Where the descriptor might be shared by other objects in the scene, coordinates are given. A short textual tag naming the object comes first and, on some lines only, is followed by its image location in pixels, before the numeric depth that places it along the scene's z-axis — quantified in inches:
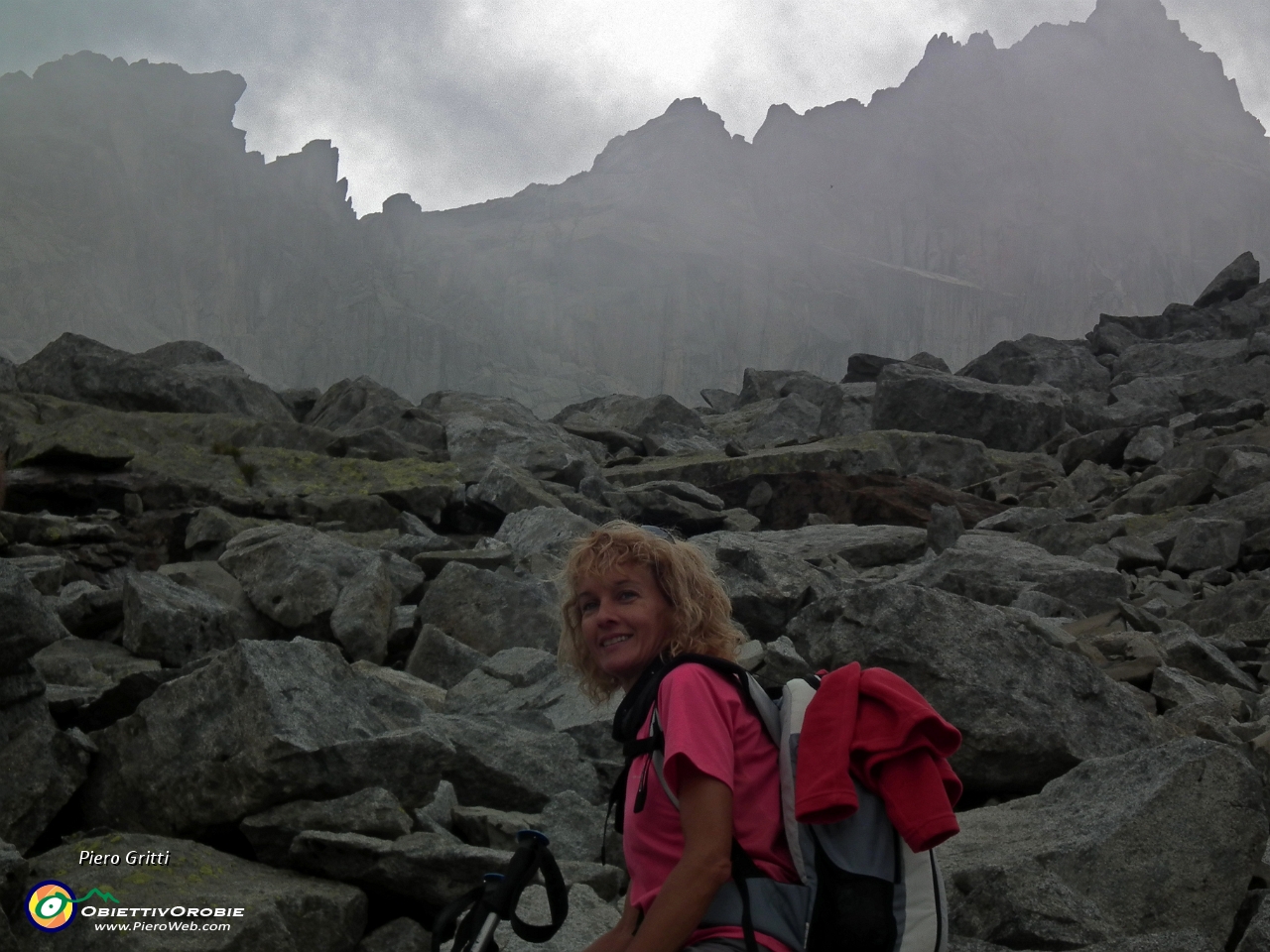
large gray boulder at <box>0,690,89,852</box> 190.7
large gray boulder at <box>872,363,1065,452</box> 1159.6
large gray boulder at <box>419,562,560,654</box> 382.6
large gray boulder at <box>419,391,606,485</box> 780.2
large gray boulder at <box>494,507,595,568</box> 500.7
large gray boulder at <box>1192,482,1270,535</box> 578.6
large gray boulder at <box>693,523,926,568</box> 564.4
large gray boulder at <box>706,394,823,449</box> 1306.6
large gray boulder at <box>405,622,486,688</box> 343.6
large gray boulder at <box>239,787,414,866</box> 189.8
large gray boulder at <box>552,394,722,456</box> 1079.0
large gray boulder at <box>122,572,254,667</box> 309.4
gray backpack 105.1
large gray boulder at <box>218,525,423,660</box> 370.9
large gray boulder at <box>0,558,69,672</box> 211.9
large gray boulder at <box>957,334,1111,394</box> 1651.1
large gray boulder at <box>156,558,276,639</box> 390.9
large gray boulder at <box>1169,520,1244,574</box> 537.6
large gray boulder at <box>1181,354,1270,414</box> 1230.3
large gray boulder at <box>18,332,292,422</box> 839.7
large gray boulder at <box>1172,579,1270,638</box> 424.2
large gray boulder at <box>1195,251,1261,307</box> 2101.4
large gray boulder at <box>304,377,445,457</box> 960.3
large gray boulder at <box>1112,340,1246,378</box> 1556.3
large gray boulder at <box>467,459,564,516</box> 621.0
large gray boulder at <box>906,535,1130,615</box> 448.1
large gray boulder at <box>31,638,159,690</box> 275.1
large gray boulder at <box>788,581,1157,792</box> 234.8
